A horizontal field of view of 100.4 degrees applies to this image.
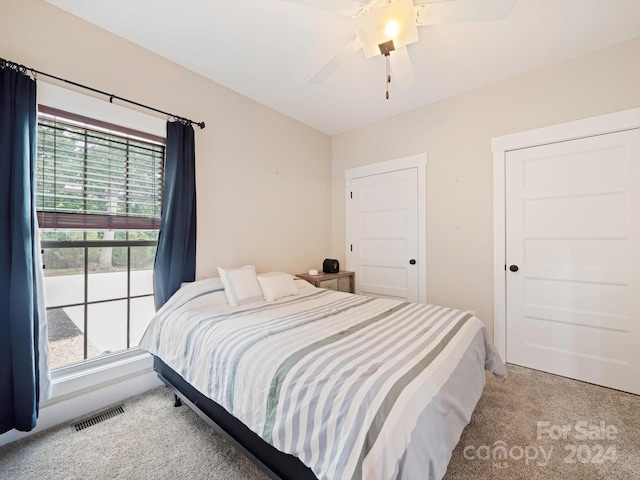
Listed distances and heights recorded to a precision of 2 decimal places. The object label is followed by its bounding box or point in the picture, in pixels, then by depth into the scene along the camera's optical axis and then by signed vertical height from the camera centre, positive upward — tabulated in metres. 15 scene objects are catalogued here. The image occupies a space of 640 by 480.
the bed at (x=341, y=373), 0.93 -0.61
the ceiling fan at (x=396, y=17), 1.39 +1.26
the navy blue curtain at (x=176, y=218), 2.22 +0.19
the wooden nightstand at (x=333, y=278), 3.23 -0.50
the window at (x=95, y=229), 1.84 +0.08
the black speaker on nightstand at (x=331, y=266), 3.56 -0.34
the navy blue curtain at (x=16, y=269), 1.51 -0.17
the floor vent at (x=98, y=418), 1.76 -1.22
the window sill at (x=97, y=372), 1.79 -0.97
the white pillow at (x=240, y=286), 2.26 -0.40
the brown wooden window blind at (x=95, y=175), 1.81 +0.49
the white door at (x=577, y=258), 2.15 -0.16
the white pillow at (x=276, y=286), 2.44 -0.43
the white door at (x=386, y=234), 3.25 +0.08
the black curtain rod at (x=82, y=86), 1.59 +1.08
